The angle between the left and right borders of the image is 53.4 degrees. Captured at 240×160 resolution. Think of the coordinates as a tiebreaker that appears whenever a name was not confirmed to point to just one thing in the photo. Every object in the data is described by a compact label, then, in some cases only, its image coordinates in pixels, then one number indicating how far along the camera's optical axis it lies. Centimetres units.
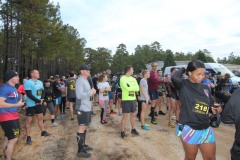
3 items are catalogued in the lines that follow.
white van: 1809
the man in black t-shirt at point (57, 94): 1057
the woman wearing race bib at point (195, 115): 333
